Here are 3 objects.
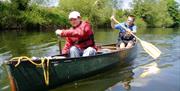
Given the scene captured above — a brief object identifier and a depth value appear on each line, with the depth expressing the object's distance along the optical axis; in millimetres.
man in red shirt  4079
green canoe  3471
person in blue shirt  6201
